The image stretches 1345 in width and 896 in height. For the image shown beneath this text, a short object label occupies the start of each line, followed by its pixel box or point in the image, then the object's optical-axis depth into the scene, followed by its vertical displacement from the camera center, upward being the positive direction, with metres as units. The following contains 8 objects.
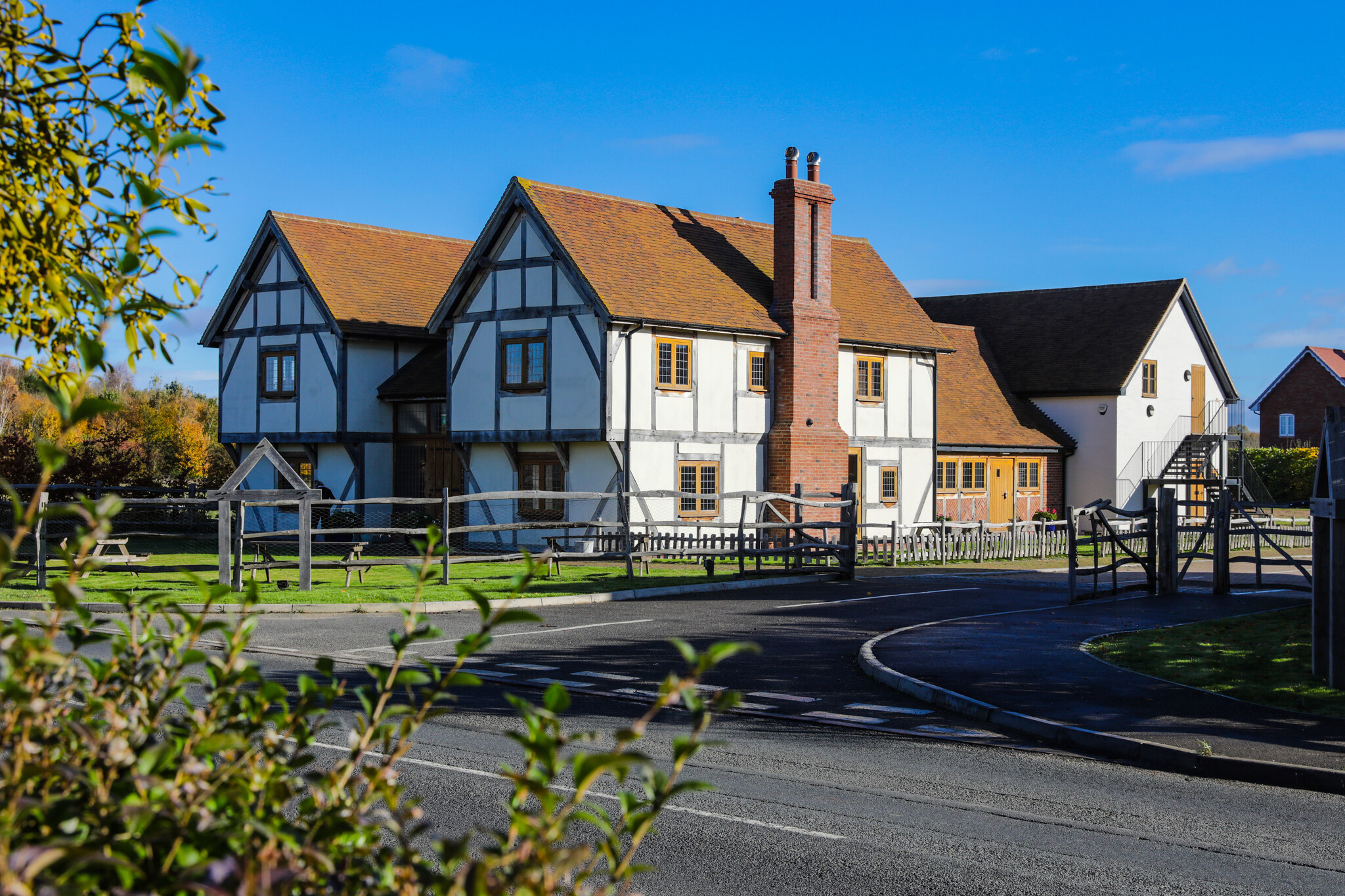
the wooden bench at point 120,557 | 20.62 -1.22
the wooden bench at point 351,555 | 23.61 -1.36
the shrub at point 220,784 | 2.27 -0.62
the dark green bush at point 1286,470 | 56.38 +1.36
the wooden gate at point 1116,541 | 20.82 -0.78
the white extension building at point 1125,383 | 44.38 +4.35
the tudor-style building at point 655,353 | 31.42 +3.83
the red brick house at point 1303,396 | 69.56 +6.03
